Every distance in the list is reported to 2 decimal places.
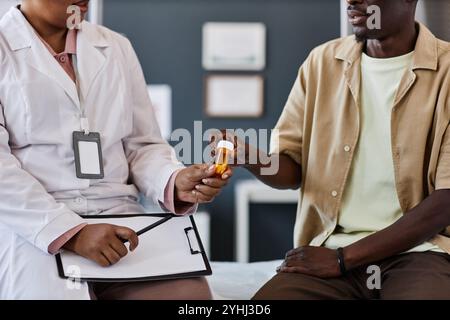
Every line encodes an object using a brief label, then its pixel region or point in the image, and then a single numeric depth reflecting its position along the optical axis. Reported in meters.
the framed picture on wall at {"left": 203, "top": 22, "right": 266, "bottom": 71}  4.11
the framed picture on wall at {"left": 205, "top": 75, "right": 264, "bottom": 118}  4.13
